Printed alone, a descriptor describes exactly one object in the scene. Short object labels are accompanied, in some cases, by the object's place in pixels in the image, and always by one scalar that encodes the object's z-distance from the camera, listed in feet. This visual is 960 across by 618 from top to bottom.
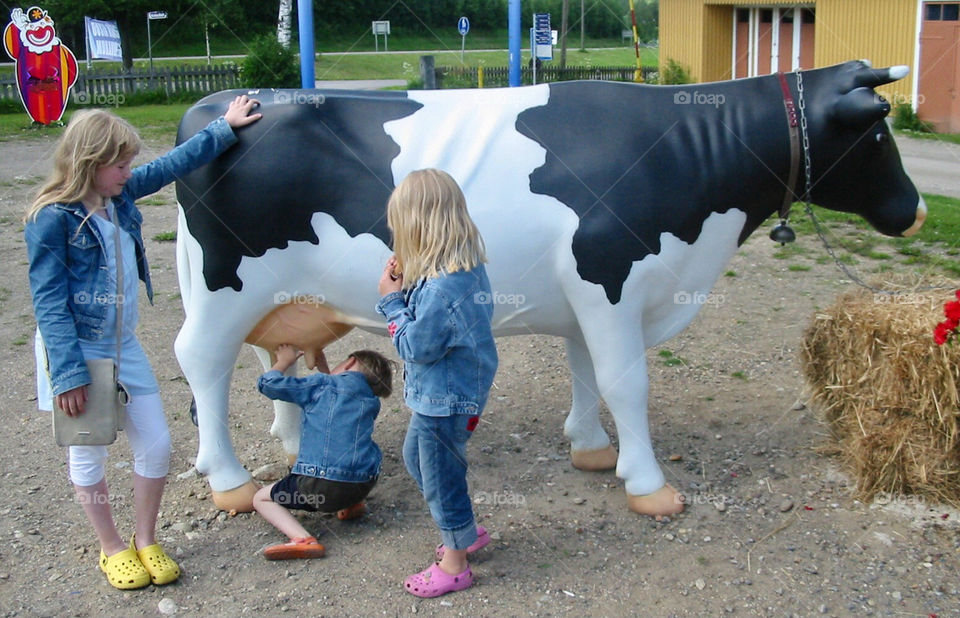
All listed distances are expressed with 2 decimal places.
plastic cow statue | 11.42
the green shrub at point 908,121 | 46.42
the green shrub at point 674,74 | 64.64
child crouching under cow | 11.47
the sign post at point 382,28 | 71.10
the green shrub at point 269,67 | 63.21
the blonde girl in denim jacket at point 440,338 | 9.37
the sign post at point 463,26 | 56.24
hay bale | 11.78
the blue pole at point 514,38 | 32.42
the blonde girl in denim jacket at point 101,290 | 9.73
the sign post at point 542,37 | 49.98
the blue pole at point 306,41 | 26.27
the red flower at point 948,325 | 10.52
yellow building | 45.98
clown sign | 45.96
